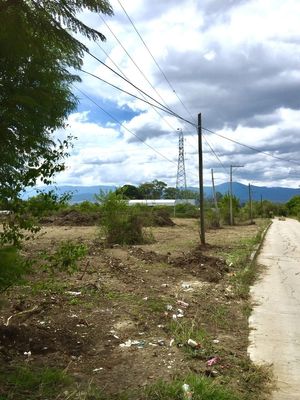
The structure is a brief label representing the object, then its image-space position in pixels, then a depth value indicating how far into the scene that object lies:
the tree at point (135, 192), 109.68
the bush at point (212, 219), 39.73
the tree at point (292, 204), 98.40
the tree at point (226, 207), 52.80
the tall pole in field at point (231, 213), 50.12
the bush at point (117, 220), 21.09
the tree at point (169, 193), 124.38
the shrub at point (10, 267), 4.88
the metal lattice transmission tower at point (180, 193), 79.99
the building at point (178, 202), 76.01
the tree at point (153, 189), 115.81
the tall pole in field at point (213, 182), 49.74
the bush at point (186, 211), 65.11
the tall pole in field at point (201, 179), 21.30
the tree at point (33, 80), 4.00
